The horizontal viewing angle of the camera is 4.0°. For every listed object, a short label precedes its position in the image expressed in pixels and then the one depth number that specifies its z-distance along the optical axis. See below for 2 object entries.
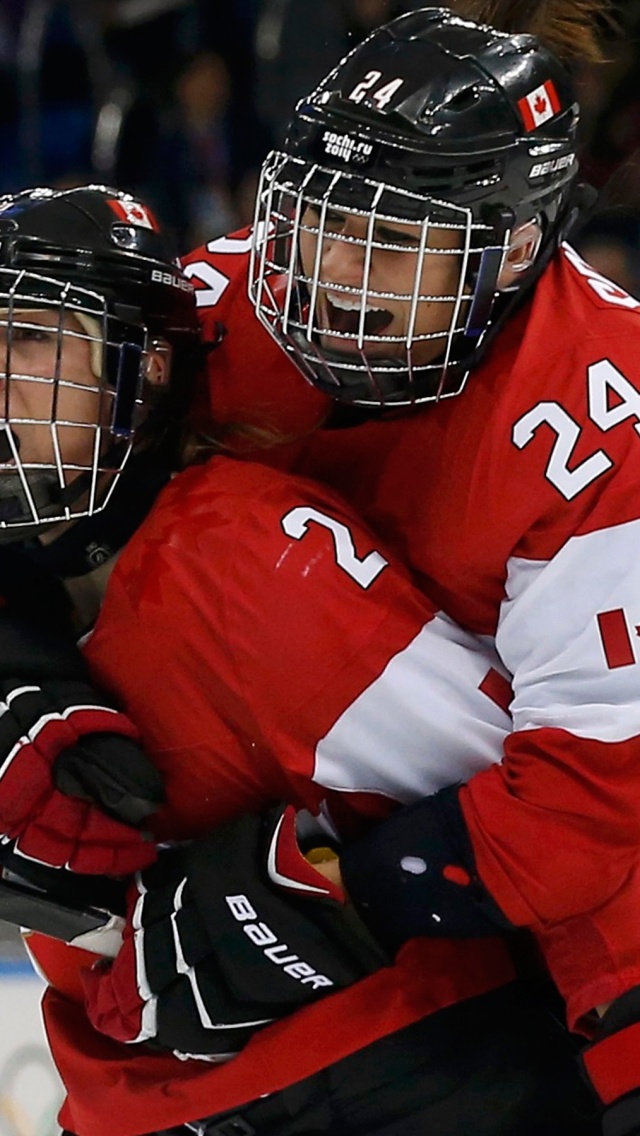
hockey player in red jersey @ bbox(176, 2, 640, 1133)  7.44
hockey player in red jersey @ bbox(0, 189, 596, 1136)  7.50
